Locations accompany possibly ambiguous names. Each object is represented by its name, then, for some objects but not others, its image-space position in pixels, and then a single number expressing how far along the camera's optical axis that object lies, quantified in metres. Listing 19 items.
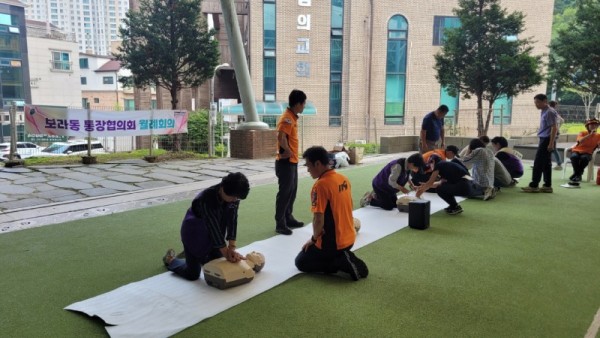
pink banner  9.55
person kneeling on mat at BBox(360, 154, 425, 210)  5.60
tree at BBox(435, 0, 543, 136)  13.44
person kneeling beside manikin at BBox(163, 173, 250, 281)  3.14
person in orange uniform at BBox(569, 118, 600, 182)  8.06
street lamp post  12.48
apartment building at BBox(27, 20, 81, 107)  36.50
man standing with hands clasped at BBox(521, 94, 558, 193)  6.89
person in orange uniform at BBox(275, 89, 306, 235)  4.73
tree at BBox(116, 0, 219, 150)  14.12
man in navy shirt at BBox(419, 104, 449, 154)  7.69
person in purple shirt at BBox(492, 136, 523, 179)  8.05
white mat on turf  2.76
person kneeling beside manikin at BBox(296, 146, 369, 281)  3.40
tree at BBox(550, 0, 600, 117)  11.68
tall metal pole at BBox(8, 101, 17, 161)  9.41
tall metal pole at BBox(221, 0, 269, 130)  10.69
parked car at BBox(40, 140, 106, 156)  16.47
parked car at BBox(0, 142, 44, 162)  12.13
